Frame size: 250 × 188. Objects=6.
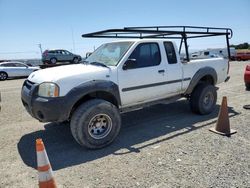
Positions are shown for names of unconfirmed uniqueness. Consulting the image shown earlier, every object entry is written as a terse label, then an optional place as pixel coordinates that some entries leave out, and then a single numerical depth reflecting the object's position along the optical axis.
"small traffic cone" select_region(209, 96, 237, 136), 5.03
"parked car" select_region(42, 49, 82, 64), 25.94
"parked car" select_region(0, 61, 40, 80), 18.39
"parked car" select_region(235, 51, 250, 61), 33.82
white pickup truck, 4.30
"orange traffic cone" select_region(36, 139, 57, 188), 2.84
